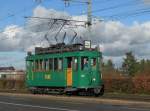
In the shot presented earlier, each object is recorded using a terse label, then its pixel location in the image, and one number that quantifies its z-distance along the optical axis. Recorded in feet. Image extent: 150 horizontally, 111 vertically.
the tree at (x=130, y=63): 332.94
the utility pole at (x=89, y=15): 154.77
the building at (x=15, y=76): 210.01
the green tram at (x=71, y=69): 120.57
